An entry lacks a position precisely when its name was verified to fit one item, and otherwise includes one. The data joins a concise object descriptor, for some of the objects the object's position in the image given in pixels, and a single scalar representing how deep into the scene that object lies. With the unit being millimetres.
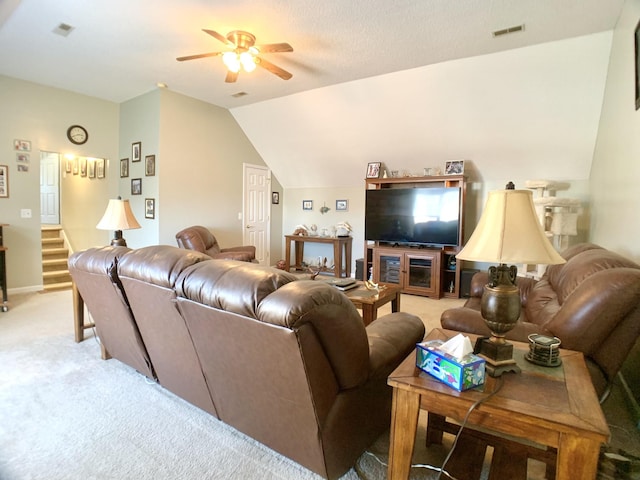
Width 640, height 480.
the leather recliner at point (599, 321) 1542
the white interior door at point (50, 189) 6730
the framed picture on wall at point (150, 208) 5181
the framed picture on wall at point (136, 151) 5371
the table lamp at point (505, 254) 1307
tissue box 1185
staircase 5418
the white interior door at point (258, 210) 6547
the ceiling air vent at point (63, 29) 3342
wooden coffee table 2885
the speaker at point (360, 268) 5874
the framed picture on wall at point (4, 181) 4684
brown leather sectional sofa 1236
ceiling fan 3242
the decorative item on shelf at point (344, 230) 6422
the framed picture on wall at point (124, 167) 5602
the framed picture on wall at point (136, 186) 5377
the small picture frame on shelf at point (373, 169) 5644
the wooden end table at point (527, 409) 1009
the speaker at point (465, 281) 4922
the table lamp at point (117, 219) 3146
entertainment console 4949
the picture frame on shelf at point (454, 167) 4934
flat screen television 4953
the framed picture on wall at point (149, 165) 5145
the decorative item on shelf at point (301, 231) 6785
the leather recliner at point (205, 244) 4980
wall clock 5223
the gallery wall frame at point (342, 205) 6562
